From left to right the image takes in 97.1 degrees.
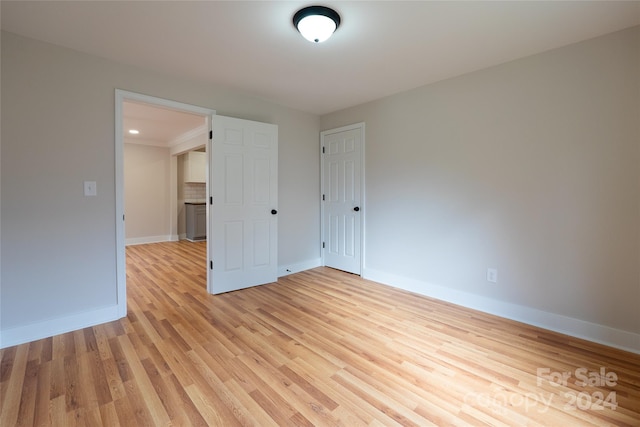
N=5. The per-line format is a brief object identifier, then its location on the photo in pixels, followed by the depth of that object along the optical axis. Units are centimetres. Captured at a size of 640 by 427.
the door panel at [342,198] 396
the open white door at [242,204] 325
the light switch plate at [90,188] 247
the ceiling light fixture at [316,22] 187
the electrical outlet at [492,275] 274
